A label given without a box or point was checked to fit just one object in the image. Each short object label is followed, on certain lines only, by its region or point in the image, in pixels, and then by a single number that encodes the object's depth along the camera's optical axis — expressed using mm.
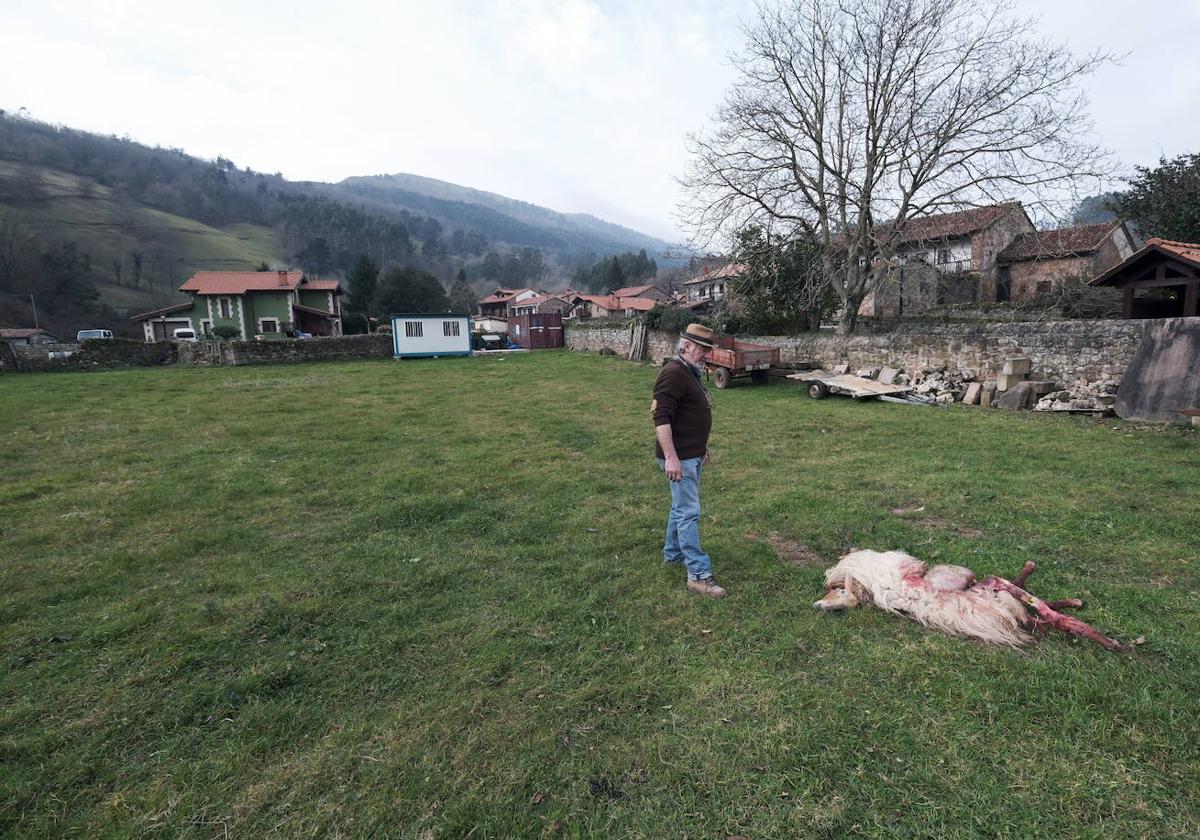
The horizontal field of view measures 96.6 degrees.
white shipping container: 28594
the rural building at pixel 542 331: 36062
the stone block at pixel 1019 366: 12062
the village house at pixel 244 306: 40719
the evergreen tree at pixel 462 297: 64812
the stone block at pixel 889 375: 14430
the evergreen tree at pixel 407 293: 49688
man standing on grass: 4164
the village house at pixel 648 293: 65250
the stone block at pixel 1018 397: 11516
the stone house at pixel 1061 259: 27438
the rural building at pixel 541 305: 63862
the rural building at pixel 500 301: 69500
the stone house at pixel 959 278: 29812
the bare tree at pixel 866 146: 16422
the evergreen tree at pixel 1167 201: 17969
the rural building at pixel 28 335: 41053
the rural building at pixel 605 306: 56938
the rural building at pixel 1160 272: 10781
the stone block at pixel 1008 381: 11990
